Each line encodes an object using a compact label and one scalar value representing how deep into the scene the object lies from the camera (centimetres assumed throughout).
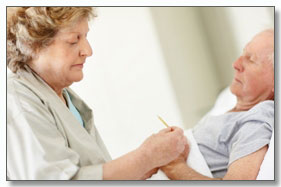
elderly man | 192
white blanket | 197
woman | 190
